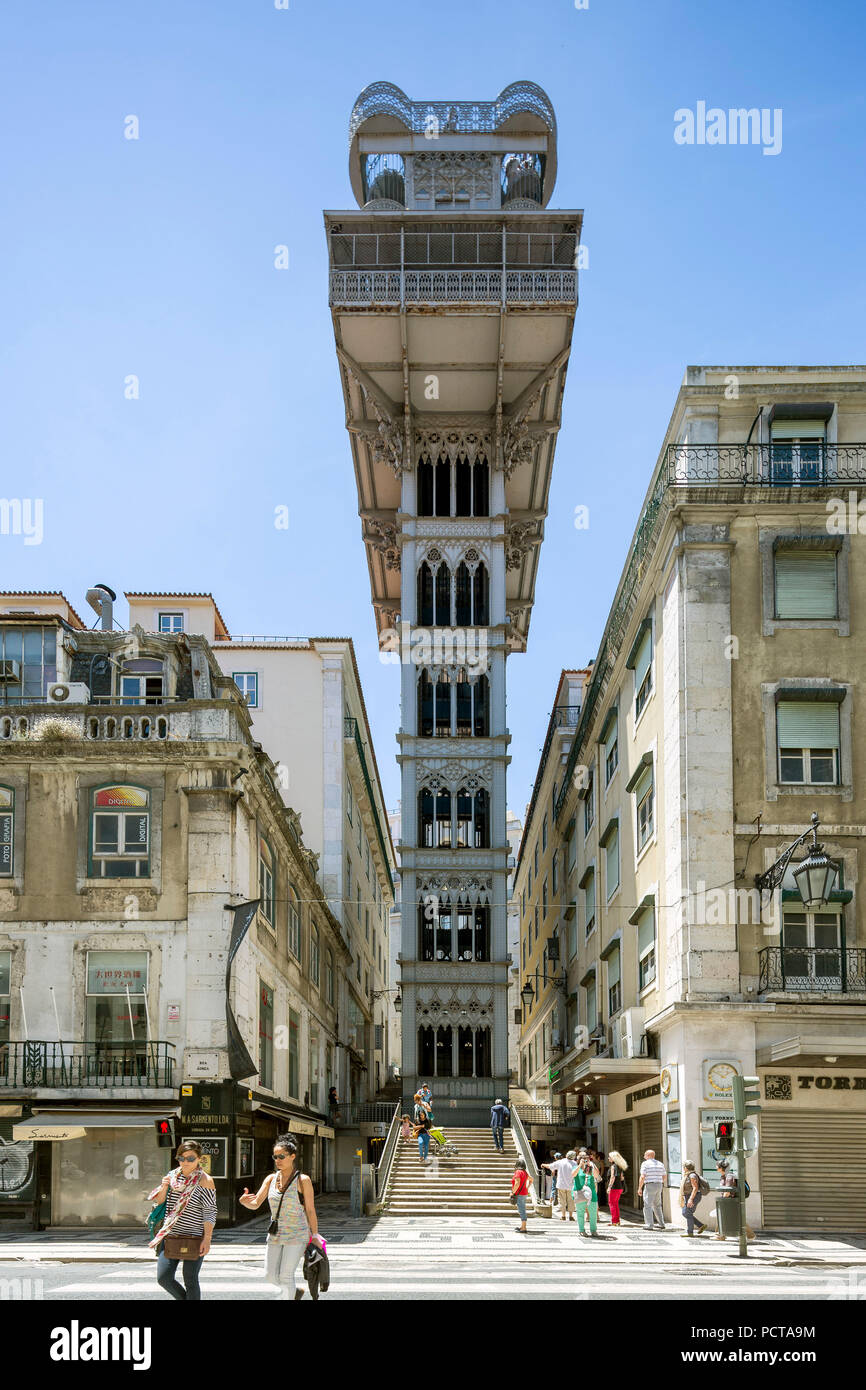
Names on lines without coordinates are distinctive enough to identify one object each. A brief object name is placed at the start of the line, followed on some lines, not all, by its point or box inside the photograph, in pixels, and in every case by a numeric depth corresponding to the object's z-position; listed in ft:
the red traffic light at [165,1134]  83.51
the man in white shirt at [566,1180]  95.66
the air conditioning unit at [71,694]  100.73
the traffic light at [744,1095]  71.67
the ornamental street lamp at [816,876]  77.82
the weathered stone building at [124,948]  90.22
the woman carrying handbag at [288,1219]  36.63
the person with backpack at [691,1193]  83.41
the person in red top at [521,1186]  91.25
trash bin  77.92
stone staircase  104.73
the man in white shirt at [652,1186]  89.61
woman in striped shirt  36.32
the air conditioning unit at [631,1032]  106.52
